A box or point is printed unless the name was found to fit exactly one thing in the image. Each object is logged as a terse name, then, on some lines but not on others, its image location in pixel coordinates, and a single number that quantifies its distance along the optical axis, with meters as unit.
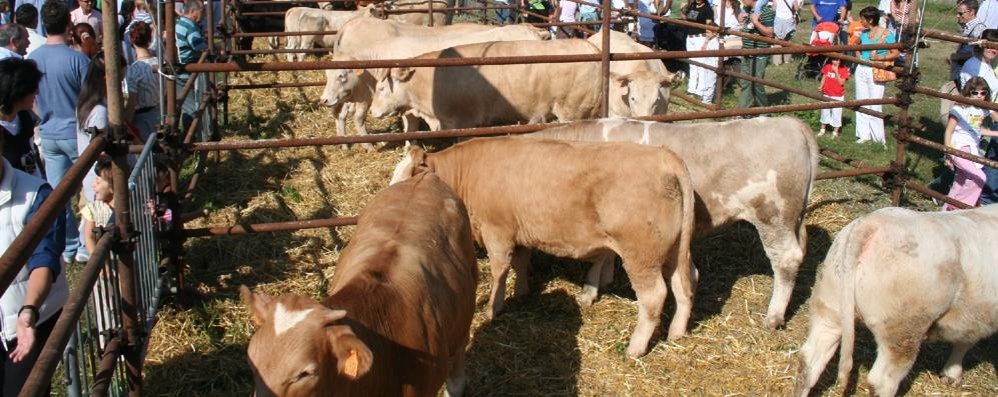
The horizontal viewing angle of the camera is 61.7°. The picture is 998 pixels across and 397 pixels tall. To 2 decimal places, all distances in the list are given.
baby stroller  13.90
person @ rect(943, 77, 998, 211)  7.68
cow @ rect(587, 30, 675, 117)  8.95
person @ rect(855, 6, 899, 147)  10.70
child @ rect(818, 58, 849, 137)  11.02
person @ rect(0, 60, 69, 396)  3.25
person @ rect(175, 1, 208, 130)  9.09
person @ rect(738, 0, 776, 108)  11.84
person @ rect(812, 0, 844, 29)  15.06
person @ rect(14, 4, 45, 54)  8.20
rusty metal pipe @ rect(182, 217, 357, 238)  5.35
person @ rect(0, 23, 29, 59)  7.35
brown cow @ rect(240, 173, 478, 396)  2.65
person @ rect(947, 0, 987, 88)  10.98
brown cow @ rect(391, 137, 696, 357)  5.02
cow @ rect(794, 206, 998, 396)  4.25
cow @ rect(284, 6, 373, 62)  15.12
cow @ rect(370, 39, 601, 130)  9.18
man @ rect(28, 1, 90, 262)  6.28
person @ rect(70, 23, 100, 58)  7.73
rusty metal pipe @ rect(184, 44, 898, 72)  5.20
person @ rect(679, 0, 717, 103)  13.12
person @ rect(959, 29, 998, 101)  9.05
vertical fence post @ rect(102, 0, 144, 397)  3.48
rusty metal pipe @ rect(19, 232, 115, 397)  2.31
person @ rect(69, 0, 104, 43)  9.82
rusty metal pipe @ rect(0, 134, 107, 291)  2.21
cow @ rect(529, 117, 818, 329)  5.61
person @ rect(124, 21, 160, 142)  6.57
